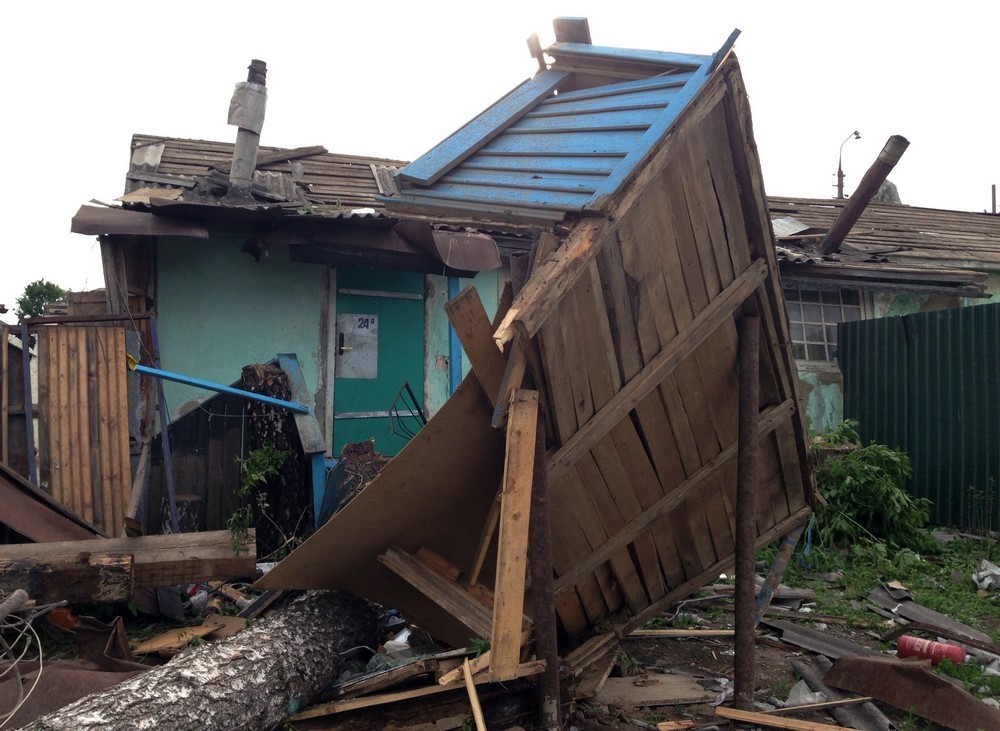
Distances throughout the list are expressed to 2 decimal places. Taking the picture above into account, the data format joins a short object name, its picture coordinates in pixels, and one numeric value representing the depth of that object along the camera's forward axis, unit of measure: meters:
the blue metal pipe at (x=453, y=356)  9.52
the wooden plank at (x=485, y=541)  3.60
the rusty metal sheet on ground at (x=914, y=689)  3.80
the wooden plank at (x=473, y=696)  3.09
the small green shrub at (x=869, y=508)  7.88
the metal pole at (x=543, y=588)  3.25
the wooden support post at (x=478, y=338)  3.14
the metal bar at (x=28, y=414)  6.23
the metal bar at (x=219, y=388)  6.08
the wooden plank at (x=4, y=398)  6.28
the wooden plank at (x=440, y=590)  3.75
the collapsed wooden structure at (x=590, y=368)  3.16
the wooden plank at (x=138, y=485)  6.12
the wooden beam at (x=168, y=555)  4.71
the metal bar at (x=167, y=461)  6.38
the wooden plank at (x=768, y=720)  3.69
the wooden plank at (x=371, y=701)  3.56
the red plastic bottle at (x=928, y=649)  4.65
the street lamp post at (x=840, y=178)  29.27
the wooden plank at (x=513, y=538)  2.97
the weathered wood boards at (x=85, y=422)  6.22
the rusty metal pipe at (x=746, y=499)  3.86
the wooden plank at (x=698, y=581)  4.45
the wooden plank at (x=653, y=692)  4.20
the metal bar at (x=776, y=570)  4.55
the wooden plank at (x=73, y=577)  4.34
